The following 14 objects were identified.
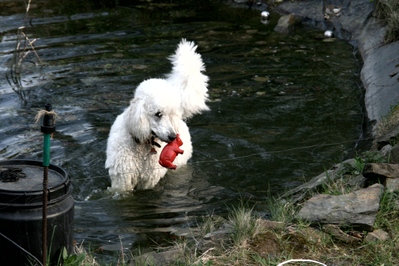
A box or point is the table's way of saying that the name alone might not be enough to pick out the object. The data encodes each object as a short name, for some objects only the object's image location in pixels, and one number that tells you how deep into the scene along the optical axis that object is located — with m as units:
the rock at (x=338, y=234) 7.96
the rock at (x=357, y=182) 9.21
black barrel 7.30
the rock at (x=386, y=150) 9.98
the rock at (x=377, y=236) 7.88
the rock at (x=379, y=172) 9.04
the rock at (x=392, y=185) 8.71
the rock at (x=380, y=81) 14.70
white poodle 11.04
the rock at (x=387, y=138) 11.01
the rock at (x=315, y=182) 9.78
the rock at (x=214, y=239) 7.88
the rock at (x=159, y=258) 7.58
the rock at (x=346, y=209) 8.16
